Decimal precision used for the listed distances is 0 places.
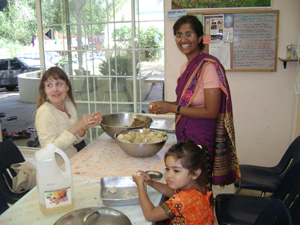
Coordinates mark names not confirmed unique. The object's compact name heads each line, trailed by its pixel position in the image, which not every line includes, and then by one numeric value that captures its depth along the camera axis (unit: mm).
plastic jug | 1027
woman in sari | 1672
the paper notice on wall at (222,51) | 2959
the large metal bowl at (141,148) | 1562
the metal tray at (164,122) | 2163
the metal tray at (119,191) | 1114
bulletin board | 2836
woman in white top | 1674
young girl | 1090
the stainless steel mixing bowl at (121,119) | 2062
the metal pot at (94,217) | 923
